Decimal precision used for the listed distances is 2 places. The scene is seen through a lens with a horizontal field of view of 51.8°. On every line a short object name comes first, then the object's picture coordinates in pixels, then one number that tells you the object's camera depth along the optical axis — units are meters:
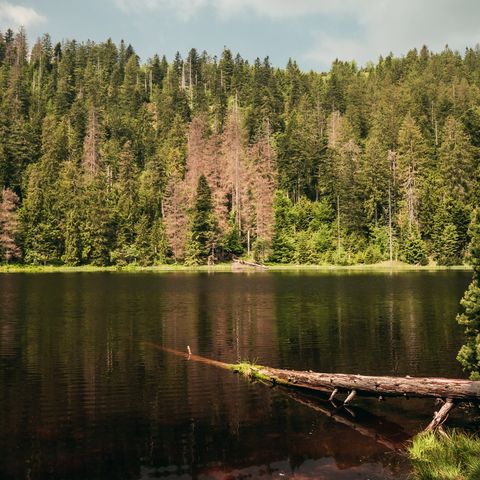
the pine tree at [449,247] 99.19
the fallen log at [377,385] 14.14
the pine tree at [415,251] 100.96
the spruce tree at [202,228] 105.31
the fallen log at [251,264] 103.19
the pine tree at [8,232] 106.31
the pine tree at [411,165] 110.25
